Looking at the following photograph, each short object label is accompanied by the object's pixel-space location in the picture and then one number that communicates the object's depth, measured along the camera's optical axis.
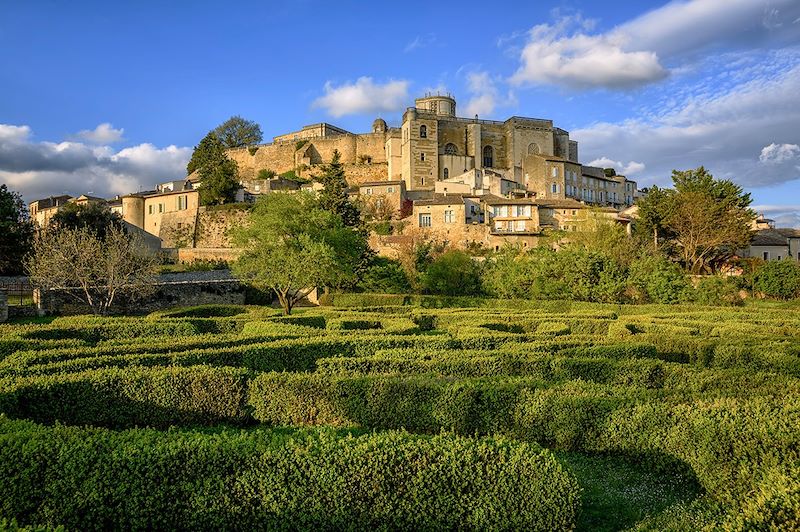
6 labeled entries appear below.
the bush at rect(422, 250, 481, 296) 43.78
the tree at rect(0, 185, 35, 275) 41.37
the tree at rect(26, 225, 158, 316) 28.61
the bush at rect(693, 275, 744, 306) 37.12
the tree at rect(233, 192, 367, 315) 31.02
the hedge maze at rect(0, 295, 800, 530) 6.49
